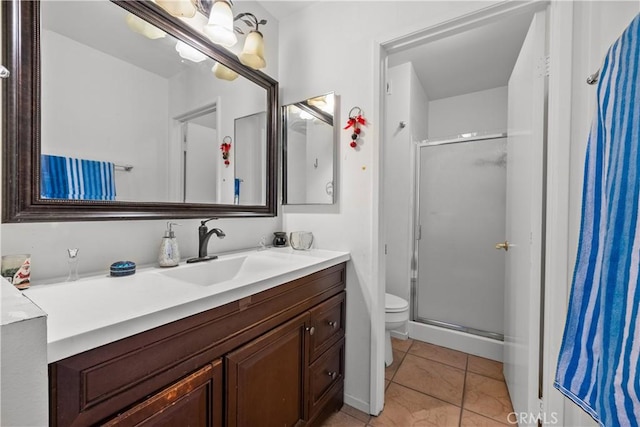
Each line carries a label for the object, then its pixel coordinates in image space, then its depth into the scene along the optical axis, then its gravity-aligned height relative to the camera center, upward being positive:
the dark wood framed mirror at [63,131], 0.81 +0.27
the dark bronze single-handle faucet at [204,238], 1.32 -0.13
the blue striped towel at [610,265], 0.48 -0.10
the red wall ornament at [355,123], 1.51 +0.50
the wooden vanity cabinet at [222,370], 0.58 -0.45
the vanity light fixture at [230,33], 1.25 +0.87
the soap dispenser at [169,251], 1.14 -0.18
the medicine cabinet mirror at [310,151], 1.63 +0.39
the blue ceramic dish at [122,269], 0.98 -0.22
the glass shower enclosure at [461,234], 2.24 -0.18
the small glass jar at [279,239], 1.76 -0.18
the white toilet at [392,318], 1.93 -0.75
